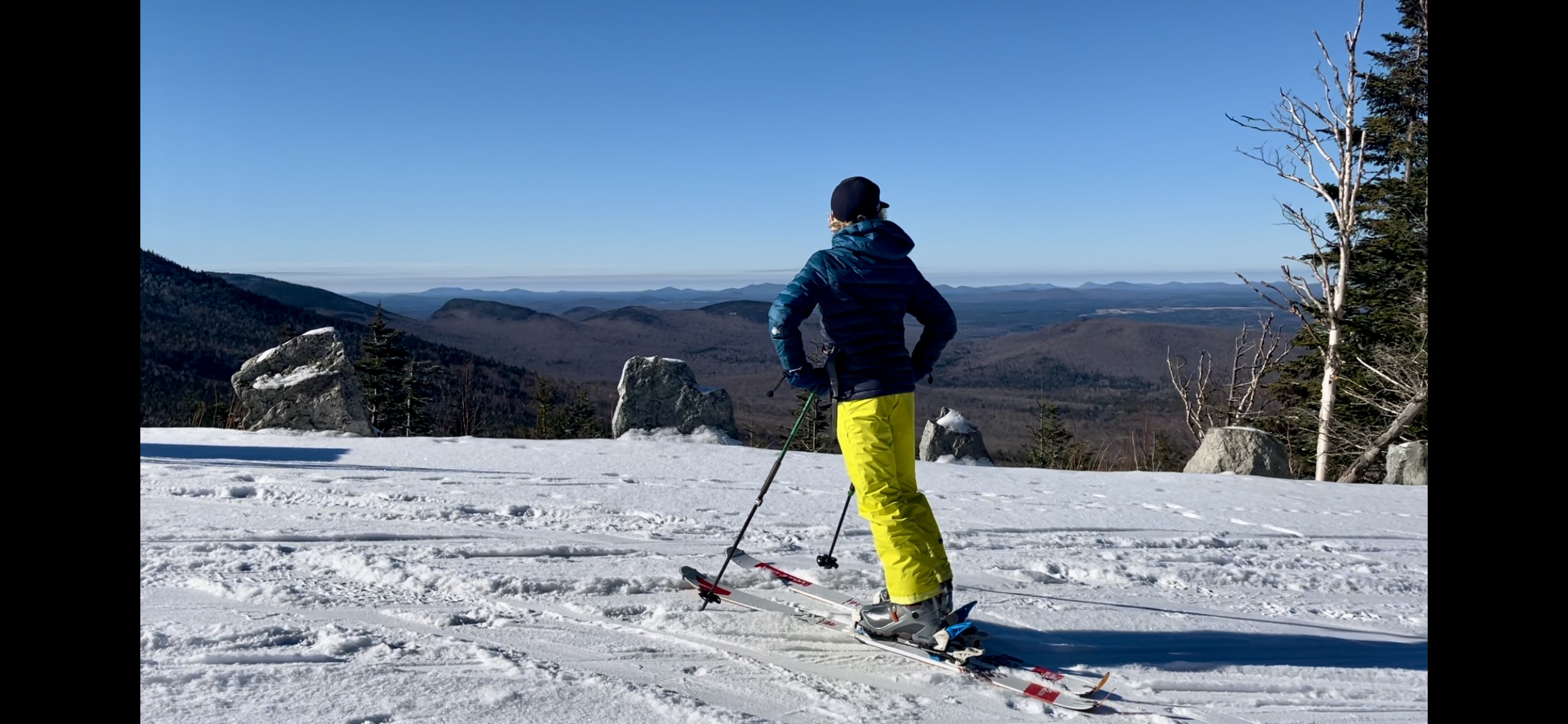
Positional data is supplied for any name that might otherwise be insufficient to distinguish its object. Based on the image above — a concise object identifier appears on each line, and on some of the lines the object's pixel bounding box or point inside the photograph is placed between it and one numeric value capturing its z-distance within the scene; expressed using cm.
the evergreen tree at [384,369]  2811
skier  363
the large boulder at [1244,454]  1066
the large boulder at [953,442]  1288
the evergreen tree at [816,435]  2440
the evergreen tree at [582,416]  2681
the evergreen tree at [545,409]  2742
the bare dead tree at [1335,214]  1425
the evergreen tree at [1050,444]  2847
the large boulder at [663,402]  1130
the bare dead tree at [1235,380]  1809
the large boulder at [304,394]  1097
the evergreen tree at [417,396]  2827
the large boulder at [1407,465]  1146
